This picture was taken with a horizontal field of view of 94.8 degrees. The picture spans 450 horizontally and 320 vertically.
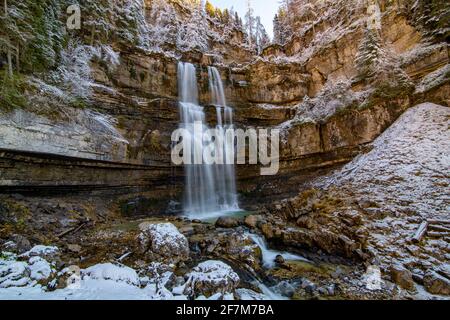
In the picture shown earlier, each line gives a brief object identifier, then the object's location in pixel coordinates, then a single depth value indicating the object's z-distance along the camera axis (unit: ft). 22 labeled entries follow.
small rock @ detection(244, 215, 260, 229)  30.42
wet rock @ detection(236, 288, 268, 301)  14.30
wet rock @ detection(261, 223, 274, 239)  25.91
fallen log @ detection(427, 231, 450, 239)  17.46
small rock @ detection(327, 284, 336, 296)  15.01
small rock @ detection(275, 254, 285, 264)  20.63
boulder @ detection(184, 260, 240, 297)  13.97
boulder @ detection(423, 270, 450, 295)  13.55
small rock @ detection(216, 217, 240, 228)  31.80
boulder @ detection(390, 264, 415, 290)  14.43
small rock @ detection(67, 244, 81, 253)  19.88
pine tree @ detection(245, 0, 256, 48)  118.53
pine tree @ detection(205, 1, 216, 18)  100.22
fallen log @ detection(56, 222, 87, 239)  23.67
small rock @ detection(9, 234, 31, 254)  17.70
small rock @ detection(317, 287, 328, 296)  15.09
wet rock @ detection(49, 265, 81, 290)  13.42
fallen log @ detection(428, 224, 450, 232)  17.74
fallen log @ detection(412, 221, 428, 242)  17.69
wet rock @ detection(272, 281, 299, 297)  15.79
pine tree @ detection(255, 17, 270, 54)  119.44
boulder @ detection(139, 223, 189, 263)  19.19
